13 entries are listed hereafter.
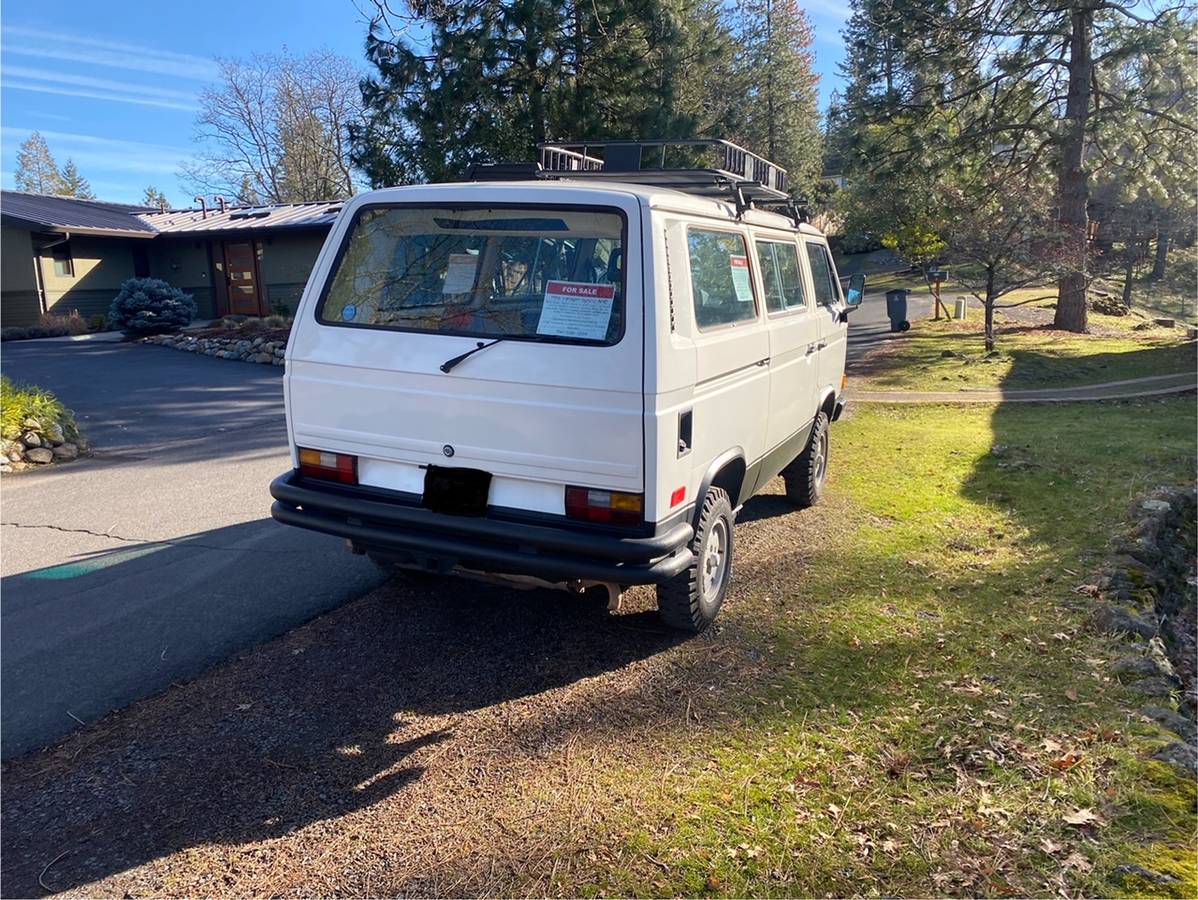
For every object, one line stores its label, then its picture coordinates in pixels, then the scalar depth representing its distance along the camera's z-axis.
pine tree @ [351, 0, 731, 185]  13.18
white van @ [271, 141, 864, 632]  3.67
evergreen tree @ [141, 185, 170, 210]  70.25
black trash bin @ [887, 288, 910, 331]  20.75
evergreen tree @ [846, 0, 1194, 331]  17.22
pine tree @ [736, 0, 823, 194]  31.42
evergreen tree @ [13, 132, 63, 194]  65.50
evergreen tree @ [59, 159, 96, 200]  71.00
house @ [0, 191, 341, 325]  22.30
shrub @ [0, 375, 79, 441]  8.63
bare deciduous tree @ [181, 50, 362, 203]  41.22
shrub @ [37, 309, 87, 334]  21.28
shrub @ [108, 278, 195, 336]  20.02
